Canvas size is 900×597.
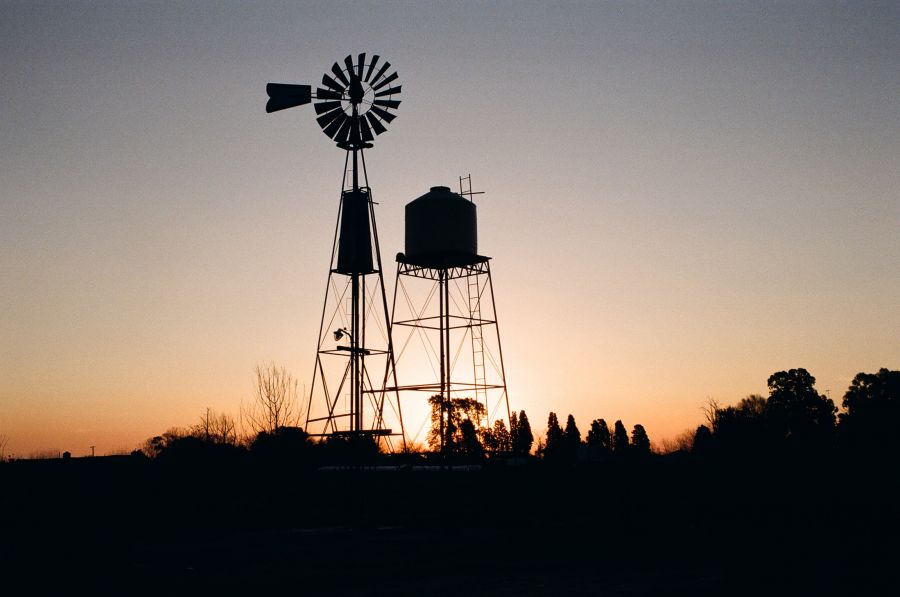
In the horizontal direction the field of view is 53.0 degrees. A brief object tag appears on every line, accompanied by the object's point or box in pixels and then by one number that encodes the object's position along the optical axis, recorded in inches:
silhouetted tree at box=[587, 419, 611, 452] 5618.6
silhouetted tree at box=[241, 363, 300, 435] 2338.8
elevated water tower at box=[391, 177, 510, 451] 1966.0
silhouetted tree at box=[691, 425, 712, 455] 1481.3
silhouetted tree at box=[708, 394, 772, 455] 1371.8
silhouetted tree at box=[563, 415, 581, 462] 5231.3
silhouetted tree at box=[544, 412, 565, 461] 5275.6
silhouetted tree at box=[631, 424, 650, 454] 5201.8
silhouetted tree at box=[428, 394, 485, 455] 3843.5
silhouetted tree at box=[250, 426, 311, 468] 2018.9
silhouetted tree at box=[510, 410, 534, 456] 5433.1
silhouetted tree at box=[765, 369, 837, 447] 4018.2
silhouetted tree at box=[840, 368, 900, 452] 1409.9
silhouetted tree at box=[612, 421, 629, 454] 5044.3
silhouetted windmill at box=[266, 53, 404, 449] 1731.1
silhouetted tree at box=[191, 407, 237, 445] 2458.4
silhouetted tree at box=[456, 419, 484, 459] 3624.5
